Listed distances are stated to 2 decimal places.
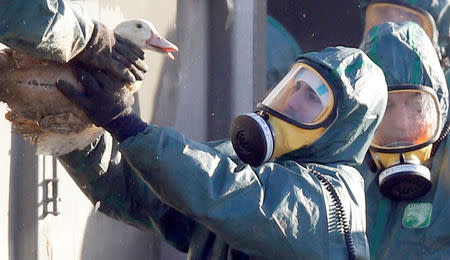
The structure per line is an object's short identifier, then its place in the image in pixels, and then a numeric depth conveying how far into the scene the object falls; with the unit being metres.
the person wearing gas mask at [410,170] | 10.08
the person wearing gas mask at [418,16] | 12.80
